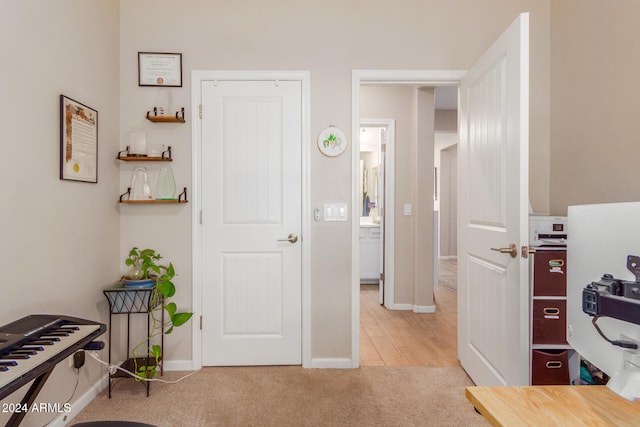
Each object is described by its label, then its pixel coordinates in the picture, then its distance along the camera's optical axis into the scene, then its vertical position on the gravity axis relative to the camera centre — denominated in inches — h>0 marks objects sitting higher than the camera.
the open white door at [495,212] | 72.2 +0.7
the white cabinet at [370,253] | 215.0 -22.9
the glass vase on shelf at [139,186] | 100.0 +7.6
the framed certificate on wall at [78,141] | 77.4 +16.4
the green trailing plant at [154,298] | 91.4 -21.9
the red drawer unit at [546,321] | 77.5 -22.5
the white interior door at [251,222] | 103.3 -2.3
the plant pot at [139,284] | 91.2 -17.5
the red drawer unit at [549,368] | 77.7 -32.7
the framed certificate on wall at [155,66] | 101.3 +41.1
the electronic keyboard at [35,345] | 42.3 -17.9
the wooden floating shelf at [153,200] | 97.9 +3.7
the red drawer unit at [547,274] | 77.3 -12.6
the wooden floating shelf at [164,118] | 98.5 +26.0
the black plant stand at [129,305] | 90.0 -23.0
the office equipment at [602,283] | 26.6 -6.0
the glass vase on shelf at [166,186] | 99.9 +7.6
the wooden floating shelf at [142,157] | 97.2 +15.1
